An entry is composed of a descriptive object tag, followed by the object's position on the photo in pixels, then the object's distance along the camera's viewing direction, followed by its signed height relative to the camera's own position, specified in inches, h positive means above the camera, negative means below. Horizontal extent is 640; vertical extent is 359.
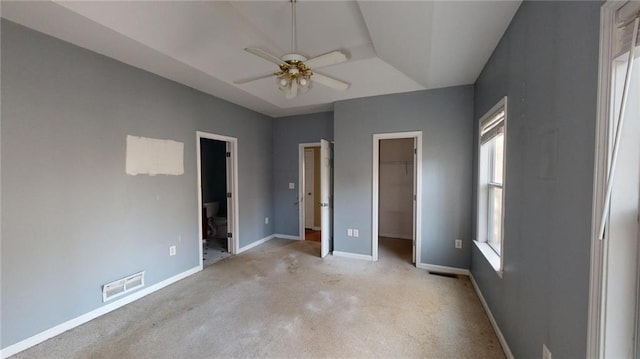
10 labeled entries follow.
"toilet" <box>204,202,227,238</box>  201.5 -41.2
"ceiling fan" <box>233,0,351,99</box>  73.6 +34.0
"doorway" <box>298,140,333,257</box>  156.6 -16.3
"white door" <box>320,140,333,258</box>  155.9 -16.3
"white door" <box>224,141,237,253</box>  164.9 -13.3
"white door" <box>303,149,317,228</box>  237.3 -16.3
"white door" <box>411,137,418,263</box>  140.5 -0.9
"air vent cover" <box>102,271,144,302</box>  96.7 -46.9
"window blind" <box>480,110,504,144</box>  87.9 +18.6
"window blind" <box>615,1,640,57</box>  32.6 +20.7
